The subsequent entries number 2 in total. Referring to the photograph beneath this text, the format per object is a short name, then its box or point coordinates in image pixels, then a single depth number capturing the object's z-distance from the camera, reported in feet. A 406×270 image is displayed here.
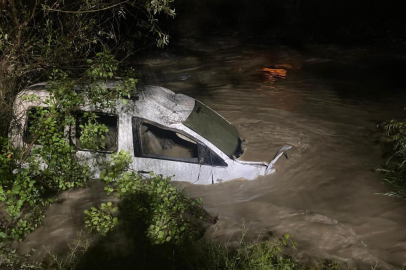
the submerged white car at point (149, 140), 14.46
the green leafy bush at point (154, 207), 13.12
